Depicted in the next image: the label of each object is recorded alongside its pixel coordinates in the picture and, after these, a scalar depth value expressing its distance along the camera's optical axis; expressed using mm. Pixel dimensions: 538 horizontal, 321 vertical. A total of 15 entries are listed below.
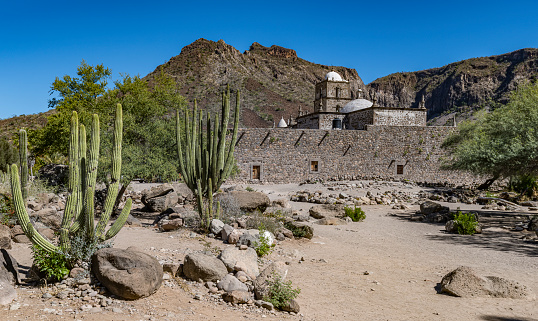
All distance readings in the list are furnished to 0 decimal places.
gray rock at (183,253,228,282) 5895
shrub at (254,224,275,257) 7719
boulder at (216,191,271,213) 12289
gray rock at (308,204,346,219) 13625
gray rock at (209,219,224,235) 9117
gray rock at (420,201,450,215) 14456
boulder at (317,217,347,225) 12687
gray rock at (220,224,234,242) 8690
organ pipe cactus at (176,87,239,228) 10578
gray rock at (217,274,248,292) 5688
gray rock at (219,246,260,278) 6348
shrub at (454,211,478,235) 11102
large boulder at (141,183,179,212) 14336
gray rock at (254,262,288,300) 5555
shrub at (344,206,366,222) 13531
